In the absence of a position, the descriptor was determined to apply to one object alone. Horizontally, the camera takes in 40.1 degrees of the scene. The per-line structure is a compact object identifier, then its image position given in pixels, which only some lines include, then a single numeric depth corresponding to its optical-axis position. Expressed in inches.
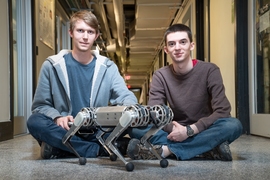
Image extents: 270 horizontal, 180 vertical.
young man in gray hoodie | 82.1
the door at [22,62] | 164.7
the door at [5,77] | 132.1
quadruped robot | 61.3
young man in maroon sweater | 76.9
